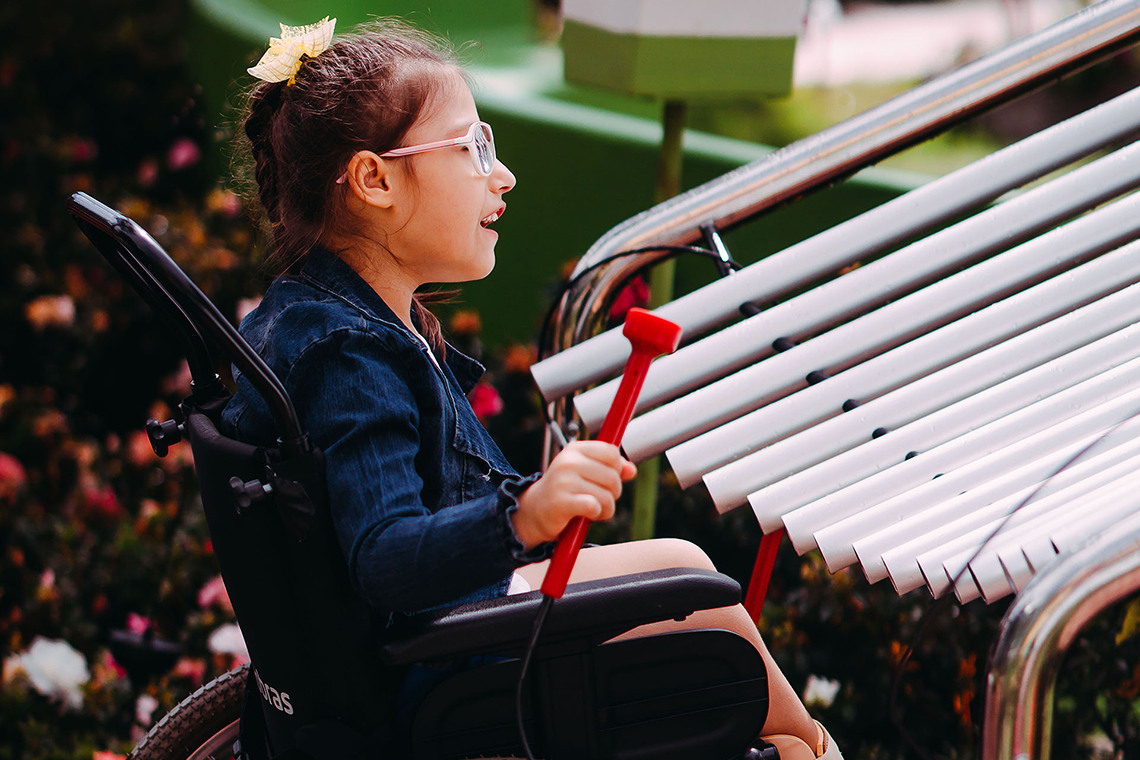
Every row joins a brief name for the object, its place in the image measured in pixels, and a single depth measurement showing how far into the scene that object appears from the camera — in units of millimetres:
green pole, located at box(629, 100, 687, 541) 2830
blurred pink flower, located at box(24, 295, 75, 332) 3968
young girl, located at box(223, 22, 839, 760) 2063
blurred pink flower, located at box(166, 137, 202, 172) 5370
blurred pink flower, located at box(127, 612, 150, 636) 2969
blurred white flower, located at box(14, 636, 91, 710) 2886
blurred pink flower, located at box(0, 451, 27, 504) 3445
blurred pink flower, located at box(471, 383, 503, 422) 3183
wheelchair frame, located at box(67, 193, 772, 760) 2060
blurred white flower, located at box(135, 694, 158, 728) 2831
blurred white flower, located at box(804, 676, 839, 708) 2744
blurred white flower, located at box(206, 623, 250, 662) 2834
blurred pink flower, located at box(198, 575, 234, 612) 2975
